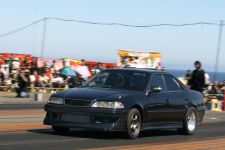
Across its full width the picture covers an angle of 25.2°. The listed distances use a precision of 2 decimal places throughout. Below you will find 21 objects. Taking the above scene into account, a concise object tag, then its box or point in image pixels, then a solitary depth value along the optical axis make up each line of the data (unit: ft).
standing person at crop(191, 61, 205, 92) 58.44
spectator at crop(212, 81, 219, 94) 110.52
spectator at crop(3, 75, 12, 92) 93.90
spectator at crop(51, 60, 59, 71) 103.19
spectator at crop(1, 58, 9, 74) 93.40
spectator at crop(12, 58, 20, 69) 95.74
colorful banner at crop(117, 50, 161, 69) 119.96
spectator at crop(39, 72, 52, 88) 98.14
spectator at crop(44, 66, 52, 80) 99.30
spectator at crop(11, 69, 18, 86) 94.17
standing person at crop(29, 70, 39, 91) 95.99
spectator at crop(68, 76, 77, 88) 99.28
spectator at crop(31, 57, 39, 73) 97.25
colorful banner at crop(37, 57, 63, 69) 102.11
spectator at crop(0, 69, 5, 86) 93.38
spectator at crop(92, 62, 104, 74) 99.39
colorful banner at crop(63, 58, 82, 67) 107.76
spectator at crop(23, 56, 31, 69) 95.36
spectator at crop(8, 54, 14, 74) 96.77
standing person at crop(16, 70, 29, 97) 82.76
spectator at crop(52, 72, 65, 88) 100.27
